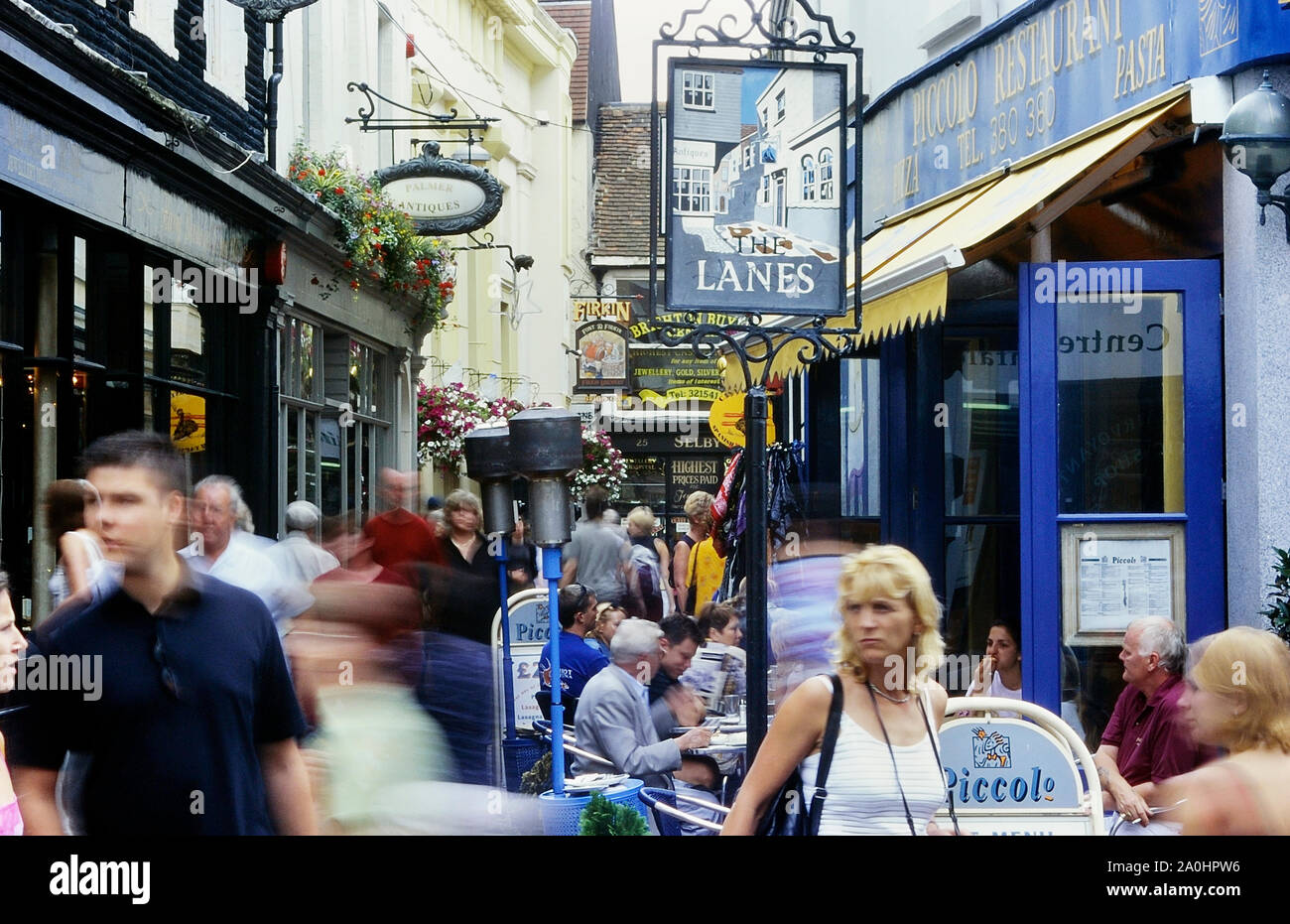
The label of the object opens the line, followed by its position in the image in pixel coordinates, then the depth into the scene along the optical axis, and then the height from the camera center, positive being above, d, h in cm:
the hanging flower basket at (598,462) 2230 +24
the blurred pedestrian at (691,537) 1251 -50
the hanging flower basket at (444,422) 1984 +75
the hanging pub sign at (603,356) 2425 +195
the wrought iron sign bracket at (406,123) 1548 +371
